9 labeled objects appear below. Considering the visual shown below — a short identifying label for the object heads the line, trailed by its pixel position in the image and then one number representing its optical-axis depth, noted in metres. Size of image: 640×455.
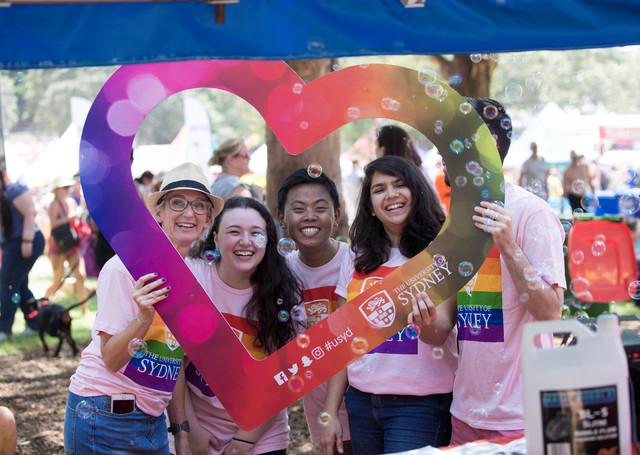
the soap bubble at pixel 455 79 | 2.92
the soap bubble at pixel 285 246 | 2.98
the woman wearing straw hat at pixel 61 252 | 9.12
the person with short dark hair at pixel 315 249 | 2.96
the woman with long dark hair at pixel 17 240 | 7.42
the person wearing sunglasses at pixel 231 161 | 5.96
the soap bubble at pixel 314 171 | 3.06
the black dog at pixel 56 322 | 6.77
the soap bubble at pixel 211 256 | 2.87
